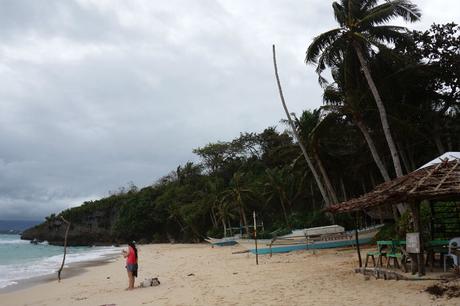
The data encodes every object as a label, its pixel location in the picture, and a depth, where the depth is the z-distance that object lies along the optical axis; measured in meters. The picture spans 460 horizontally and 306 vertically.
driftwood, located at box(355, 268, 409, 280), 9.91
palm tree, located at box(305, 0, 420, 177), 18.72
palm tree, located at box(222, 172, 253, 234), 40.16
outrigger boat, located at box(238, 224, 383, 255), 21.49
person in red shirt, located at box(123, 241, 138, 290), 12.76
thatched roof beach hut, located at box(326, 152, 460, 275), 9.28
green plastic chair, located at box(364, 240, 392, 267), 11.14
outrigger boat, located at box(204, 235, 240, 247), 35.25
